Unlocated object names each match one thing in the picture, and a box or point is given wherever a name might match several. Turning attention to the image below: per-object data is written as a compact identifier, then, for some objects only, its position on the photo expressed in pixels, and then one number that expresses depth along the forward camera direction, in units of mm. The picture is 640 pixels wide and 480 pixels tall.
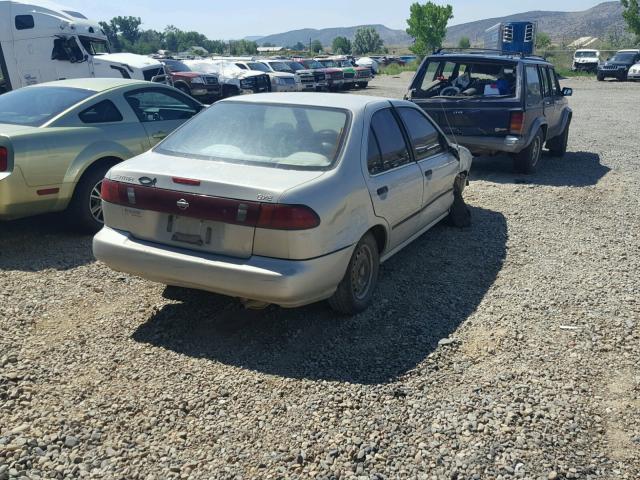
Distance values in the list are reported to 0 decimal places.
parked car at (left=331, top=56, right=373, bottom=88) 34562
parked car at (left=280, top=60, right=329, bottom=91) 30594
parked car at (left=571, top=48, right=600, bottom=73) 47250
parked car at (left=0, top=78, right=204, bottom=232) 5891
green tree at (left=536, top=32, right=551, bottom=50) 103625
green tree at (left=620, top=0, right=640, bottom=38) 62781
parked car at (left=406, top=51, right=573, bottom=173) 9438
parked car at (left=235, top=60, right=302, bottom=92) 26319
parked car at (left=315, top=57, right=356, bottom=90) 33438
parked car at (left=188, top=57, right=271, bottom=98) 23922
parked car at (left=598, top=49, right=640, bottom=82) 39312
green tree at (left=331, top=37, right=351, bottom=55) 131875
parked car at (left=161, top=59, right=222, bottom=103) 22734
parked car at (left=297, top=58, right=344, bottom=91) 32094
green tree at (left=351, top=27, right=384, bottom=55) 140375
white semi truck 17250
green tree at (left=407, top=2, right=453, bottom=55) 79250
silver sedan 3975
